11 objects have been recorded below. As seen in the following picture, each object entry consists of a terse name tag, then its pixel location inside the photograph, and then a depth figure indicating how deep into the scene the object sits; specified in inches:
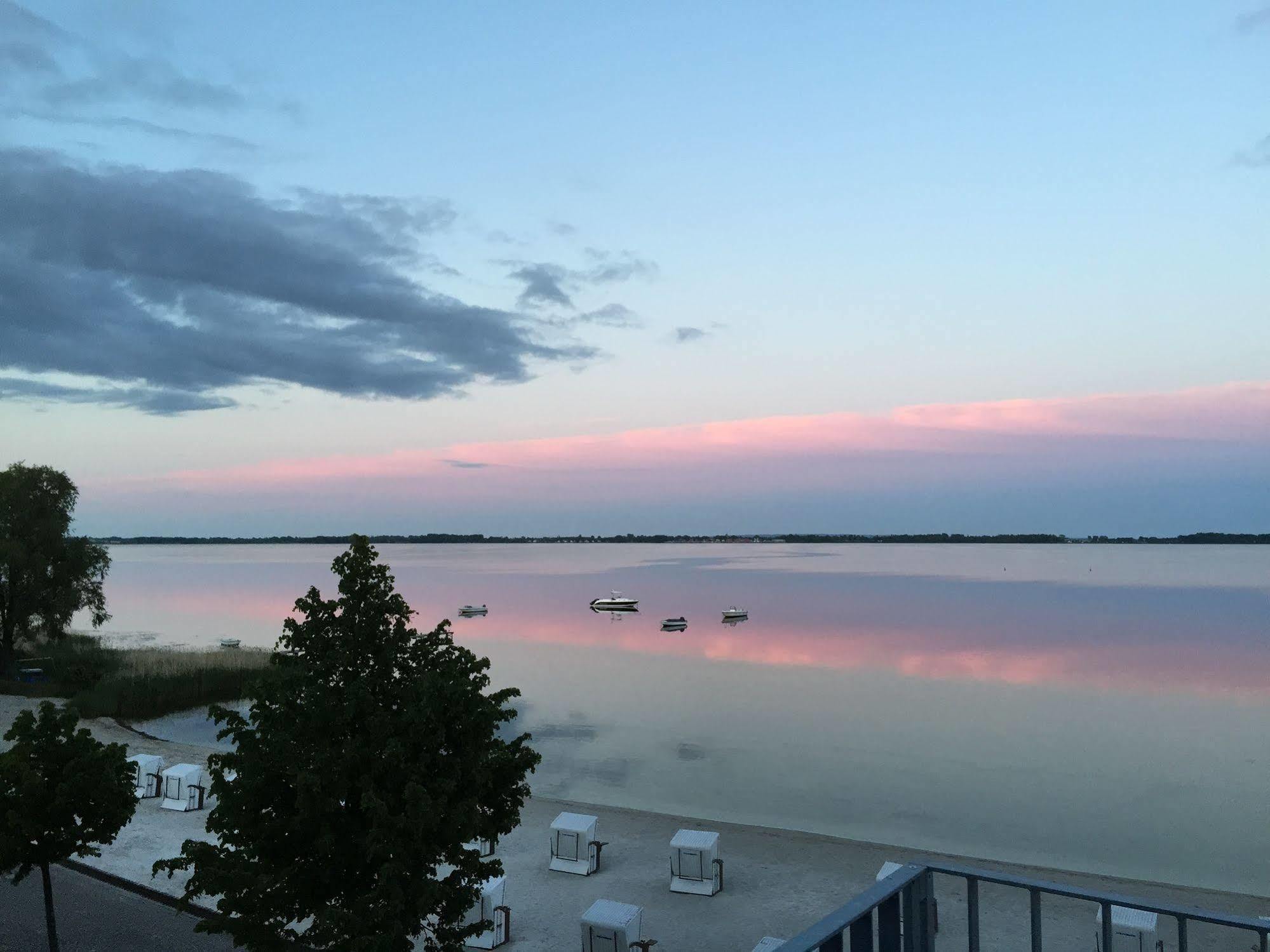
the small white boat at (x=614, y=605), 4473.4
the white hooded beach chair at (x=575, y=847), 761.6
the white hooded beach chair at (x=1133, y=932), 550.3
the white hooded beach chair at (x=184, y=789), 928.9
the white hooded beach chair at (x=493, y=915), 601.0
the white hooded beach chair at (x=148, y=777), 970.7
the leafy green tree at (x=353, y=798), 419.2
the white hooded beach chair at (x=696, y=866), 713.6
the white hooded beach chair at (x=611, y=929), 566.9
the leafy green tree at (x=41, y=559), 1964.8
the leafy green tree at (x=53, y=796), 514.0
